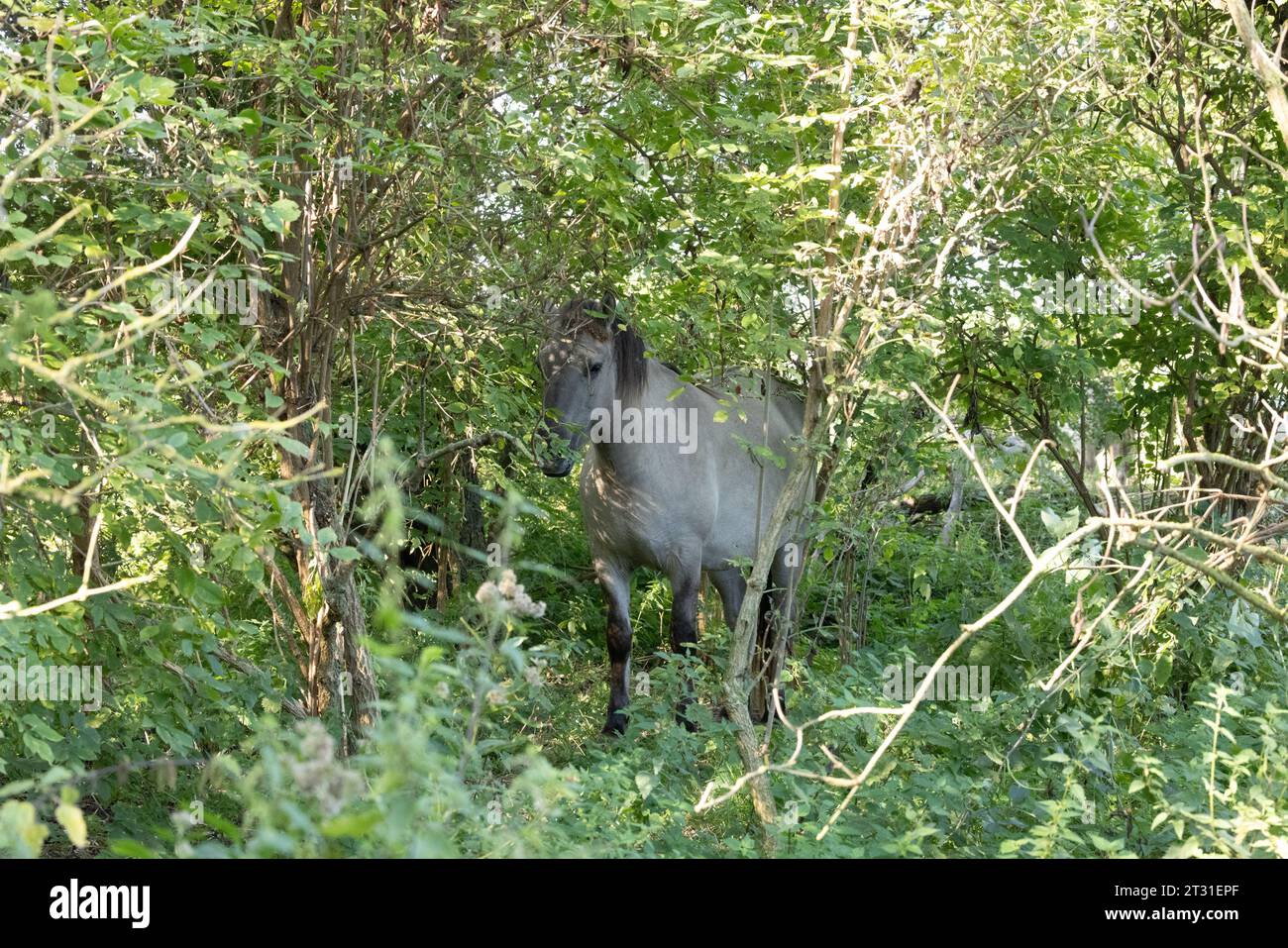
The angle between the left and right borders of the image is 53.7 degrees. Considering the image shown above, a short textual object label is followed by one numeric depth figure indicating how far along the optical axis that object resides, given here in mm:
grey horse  6219
